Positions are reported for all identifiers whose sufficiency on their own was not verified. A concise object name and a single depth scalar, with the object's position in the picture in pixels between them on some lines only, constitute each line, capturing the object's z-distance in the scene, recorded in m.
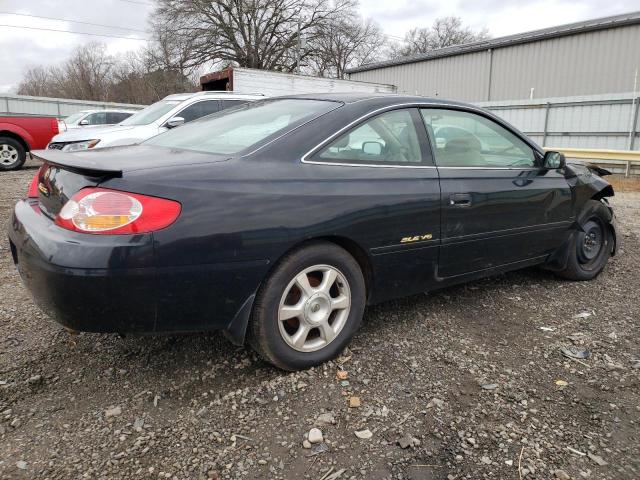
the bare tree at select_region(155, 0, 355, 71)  33.91
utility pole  34.91
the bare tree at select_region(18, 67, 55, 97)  49.12
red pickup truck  11.70
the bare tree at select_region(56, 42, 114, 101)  44.00
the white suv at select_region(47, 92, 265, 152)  7.82
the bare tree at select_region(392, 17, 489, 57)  51.06
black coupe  2.05
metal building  17.64
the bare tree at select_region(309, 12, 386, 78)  37.78
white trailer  13.15
